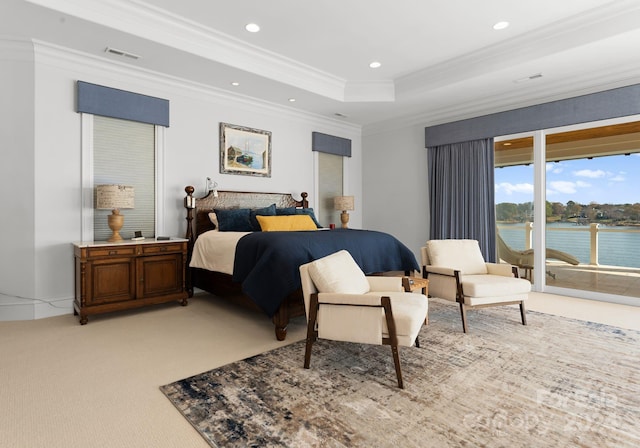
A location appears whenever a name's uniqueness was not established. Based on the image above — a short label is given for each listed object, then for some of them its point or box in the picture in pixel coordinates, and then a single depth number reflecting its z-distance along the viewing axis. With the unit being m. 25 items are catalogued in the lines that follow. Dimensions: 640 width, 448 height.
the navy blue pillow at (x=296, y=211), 5.35
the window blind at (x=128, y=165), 4.14
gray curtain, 5.42
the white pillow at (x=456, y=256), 3.85
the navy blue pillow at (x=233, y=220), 4.77
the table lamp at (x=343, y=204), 6.42
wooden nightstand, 3.59
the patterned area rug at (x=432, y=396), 1.76
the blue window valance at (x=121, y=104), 3.98
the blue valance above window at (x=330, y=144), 6.40
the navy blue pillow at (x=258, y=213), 4.84
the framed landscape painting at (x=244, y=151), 5.24
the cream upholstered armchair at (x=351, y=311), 2.30
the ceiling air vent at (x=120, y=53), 3.80
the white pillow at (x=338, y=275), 2.59
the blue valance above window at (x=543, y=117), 4.30
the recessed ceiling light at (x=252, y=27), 3.80
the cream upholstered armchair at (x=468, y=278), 3.32
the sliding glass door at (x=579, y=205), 4.43
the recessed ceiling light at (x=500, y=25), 3.78
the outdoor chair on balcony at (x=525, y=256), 4.88
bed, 3.15
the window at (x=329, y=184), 6.60
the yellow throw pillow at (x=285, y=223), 4.66
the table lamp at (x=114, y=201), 3.78
